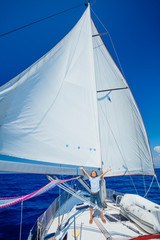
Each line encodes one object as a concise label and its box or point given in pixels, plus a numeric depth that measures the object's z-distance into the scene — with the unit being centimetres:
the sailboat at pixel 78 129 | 360
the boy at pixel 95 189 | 457
